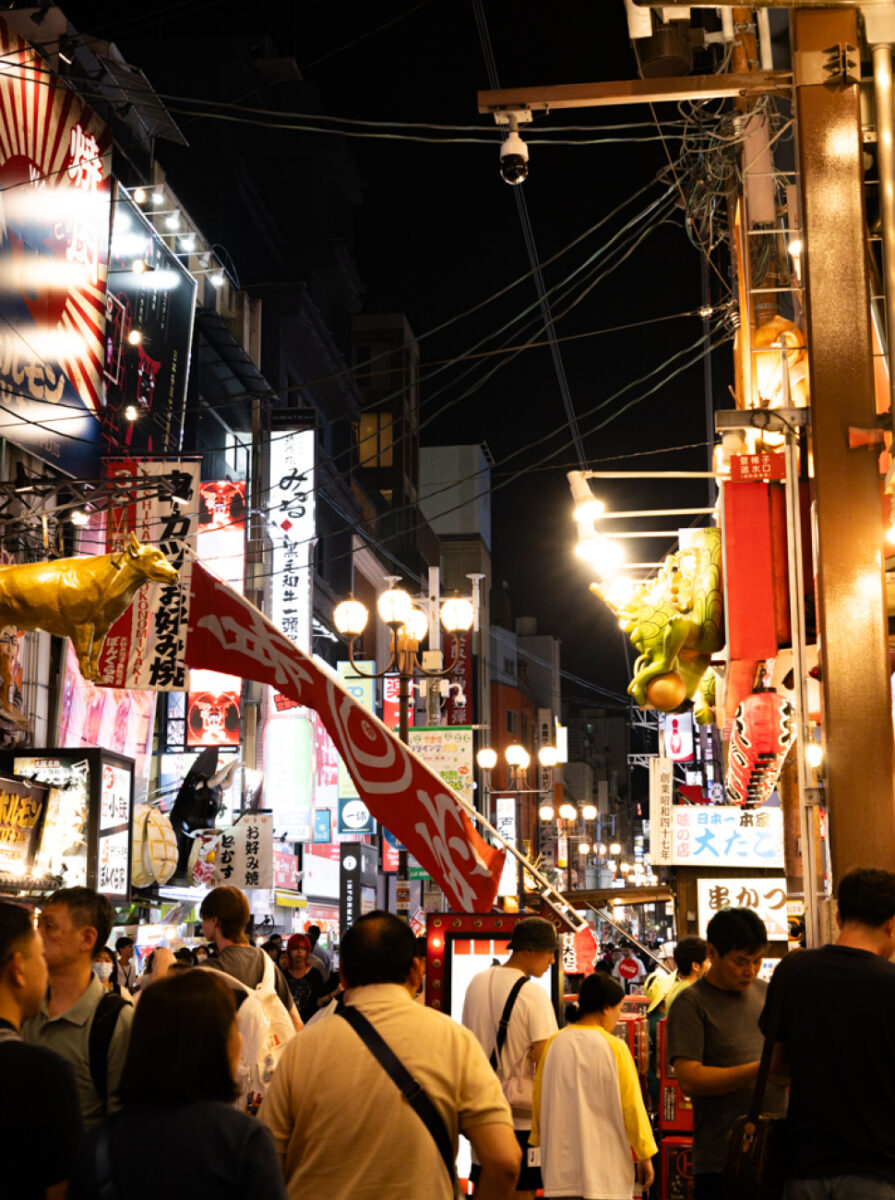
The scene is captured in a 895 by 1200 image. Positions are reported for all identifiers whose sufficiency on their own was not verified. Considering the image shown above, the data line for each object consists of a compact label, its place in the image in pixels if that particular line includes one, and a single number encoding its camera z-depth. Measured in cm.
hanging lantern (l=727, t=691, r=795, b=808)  1492
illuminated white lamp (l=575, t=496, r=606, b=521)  1543
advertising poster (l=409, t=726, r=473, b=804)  2692
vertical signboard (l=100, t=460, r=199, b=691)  1648
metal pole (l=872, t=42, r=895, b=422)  743
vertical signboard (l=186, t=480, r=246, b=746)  3058
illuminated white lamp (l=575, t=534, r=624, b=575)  1575
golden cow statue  1222
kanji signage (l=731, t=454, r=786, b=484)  1260
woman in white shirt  761
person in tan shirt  451
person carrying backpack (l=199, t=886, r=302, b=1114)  724
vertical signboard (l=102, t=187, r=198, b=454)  2617
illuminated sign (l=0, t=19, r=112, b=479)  2122
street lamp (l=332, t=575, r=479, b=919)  1938
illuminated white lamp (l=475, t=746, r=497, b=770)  3556
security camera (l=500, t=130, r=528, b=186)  1123
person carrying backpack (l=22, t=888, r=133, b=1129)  533
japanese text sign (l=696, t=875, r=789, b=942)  1429
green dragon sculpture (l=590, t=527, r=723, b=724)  1439
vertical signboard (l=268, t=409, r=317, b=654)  3656
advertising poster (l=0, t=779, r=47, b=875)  1827
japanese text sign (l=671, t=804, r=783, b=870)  1445
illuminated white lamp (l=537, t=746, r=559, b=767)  4098
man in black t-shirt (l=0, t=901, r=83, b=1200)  381
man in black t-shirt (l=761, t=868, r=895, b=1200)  474
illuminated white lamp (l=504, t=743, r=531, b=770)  3625
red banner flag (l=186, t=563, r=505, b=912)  816
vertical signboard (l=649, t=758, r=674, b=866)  1695
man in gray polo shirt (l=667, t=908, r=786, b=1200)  648
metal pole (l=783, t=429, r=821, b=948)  952
